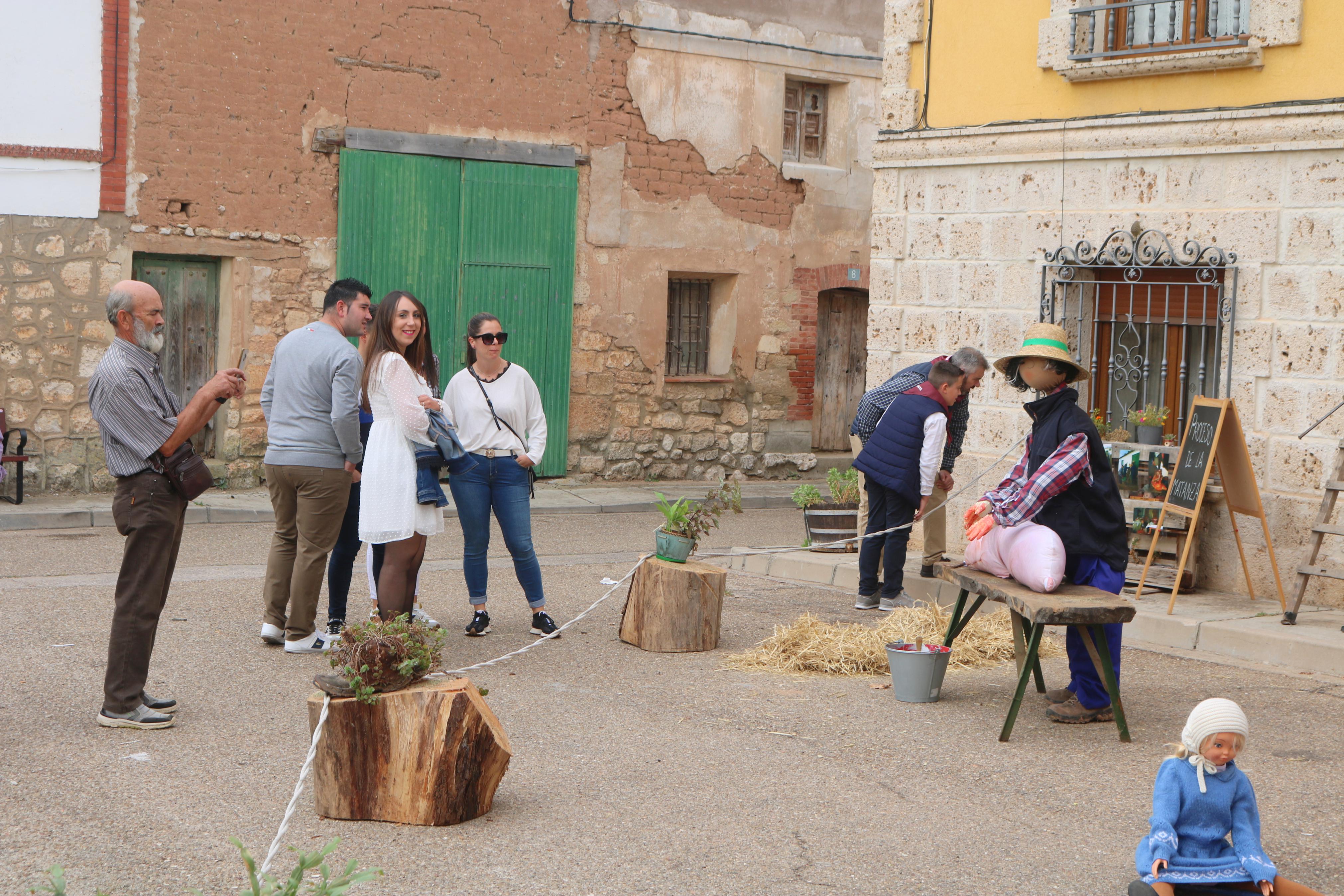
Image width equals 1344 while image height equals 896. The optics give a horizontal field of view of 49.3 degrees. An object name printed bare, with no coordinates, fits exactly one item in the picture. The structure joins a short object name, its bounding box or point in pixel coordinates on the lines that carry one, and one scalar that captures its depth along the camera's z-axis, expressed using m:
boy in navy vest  8.91
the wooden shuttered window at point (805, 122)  17.39
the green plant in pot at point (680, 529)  7.93
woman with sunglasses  7.73
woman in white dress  6.95
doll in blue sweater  4.16
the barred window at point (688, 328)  16.89
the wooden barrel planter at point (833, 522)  10.72
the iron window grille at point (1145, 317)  9.55
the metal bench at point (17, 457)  12.53
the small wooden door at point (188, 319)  13.87
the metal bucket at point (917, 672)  6.73
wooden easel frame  8.54
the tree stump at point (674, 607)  7.79
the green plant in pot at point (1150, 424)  9.59
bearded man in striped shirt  5.84
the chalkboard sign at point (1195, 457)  8.62
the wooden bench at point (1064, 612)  6.01
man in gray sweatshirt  7.28
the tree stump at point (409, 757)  4.80
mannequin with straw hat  6.35
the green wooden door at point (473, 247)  14.62
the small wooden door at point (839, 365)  17.77
